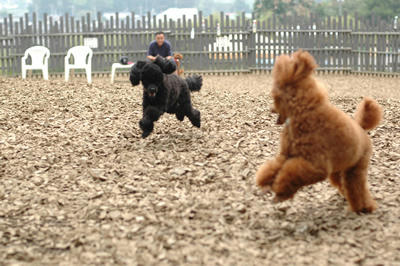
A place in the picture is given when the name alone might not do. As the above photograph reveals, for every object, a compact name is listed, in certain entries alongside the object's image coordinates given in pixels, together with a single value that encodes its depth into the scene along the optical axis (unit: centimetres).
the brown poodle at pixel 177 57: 1322
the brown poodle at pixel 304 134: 377
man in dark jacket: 1226
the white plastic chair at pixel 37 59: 1445
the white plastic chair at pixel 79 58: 1419
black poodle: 615
